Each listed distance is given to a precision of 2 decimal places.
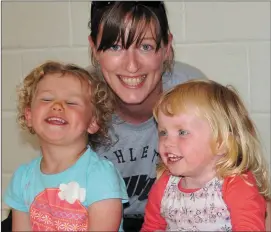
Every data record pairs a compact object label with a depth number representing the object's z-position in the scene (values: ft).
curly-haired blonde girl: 4.21
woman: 4.61
